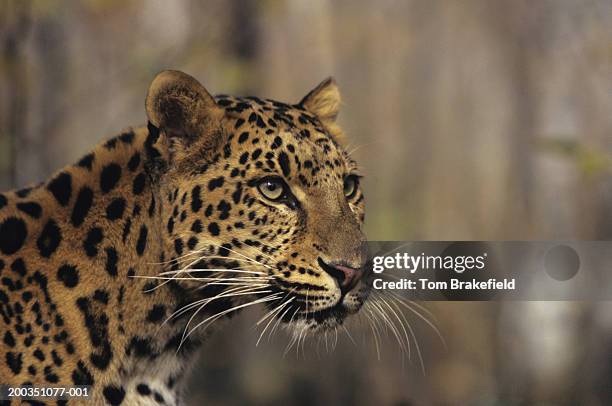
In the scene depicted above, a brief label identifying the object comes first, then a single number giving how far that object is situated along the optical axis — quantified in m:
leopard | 7.73
